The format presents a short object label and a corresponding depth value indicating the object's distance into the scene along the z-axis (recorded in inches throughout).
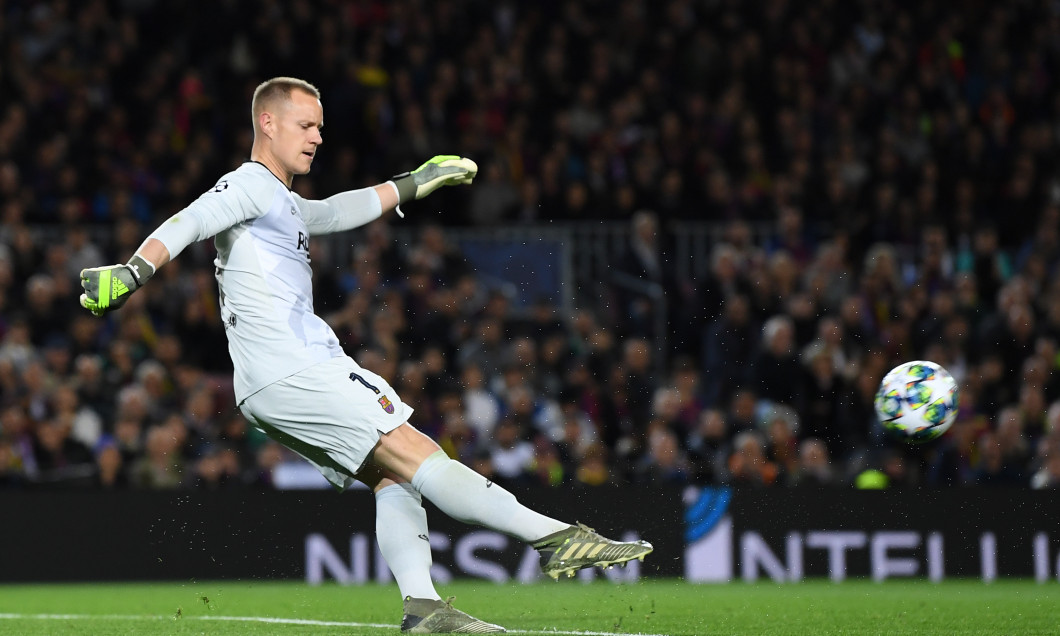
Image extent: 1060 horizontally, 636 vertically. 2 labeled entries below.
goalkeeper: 452.4
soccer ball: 729.6
